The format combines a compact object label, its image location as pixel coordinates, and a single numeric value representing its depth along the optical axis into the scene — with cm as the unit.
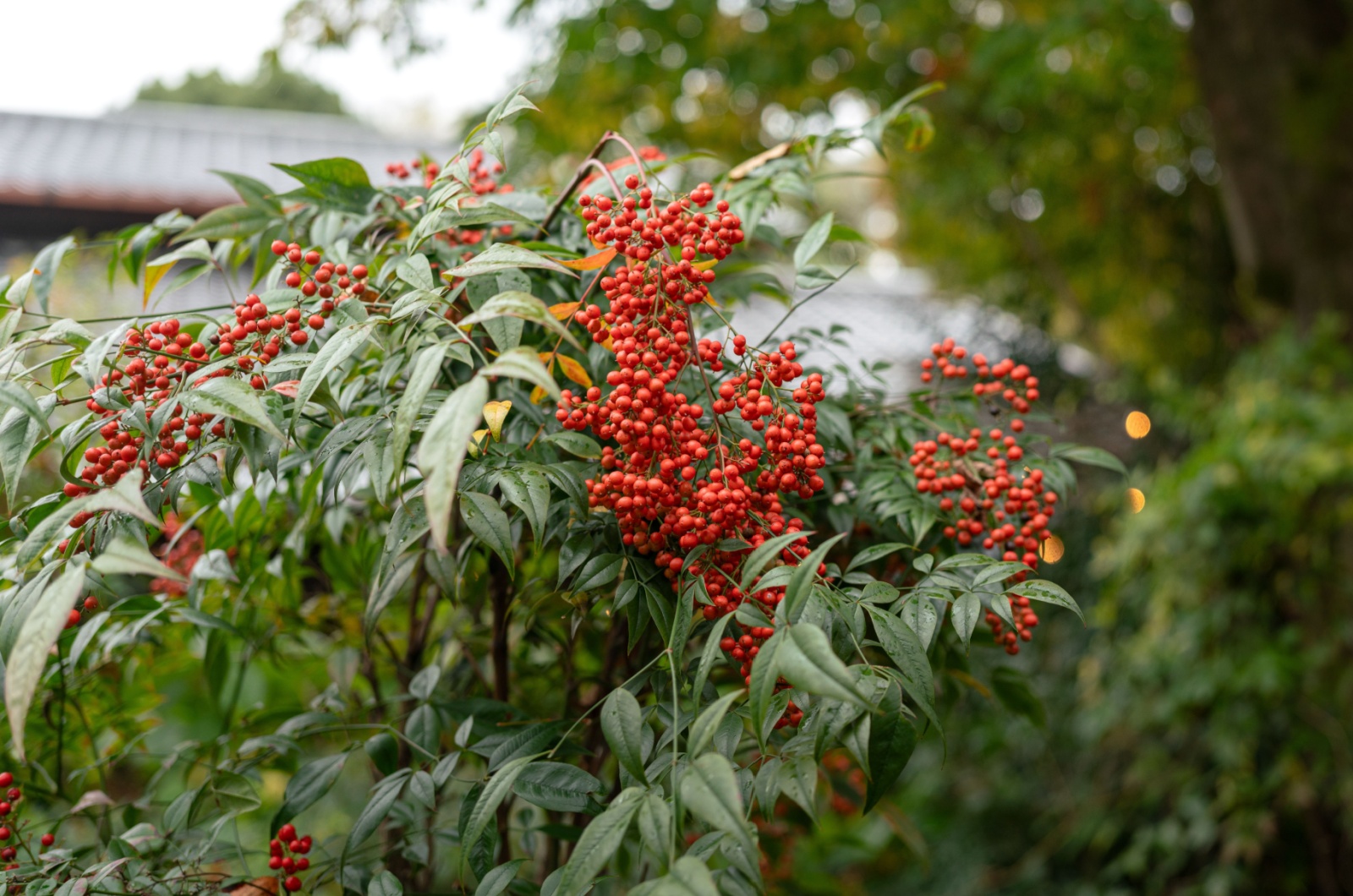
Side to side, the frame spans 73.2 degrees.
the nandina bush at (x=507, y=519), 54
